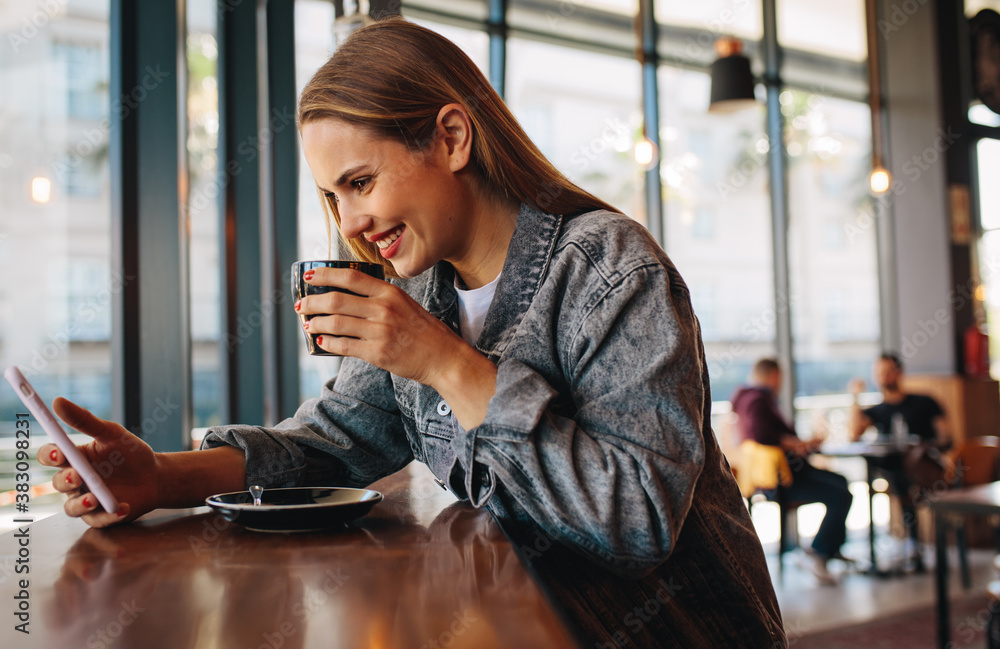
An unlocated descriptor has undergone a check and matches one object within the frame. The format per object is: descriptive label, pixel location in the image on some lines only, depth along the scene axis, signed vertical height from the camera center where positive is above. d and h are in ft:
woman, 2.61 -0.09
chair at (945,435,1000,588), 15.89 -2.65
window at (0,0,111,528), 8.32 +1.86
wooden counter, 1.58 -0.60
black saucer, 2.61 -0.55
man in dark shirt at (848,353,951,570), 17.78 -1.77
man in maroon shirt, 15.38 -2.73
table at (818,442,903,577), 15.66 -2.33
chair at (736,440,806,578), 15.26 -2.71
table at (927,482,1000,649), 8.71 -2.03
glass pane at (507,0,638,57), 16.11 +7.32
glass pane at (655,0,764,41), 17.79 +8.05
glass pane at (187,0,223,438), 10.02 +2.10
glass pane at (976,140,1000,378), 21.74 +3.12
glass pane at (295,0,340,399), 11.92 +2.64
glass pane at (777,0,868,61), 19.51 +8.48
